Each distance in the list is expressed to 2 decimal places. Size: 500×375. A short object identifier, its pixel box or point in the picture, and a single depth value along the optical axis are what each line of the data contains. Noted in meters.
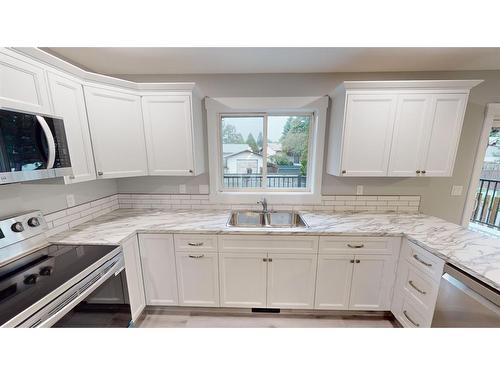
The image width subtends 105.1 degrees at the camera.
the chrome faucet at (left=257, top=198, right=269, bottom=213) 2.12
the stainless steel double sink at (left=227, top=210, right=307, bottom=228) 2.12
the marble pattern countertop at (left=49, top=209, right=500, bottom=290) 1.21
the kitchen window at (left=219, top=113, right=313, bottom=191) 2.20
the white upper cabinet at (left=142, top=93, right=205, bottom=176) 1.77
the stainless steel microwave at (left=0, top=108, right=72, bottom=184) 0.99
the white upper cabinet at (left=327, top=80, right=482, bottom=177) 1.66
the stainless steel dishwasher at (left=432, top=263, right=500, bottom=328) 1.02
